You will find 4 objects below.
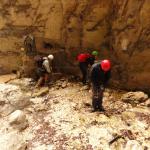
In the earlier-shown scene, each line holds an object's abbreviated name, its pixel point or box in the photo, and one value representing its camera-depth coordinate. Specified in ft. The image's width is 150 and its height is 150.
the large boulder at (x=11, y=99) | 13.54
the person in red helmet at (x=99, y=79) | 12.34
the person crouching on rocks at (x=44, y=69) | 15.24
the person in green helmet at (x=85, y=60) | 15.11
